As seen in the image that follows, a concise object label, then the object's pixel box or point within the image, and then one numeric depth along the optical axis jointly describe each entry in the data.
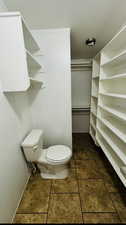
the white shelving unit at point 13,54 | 0.86
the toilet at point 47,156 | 1.38
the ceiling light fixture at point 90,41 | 1.79
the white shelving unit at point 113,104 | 1.25
